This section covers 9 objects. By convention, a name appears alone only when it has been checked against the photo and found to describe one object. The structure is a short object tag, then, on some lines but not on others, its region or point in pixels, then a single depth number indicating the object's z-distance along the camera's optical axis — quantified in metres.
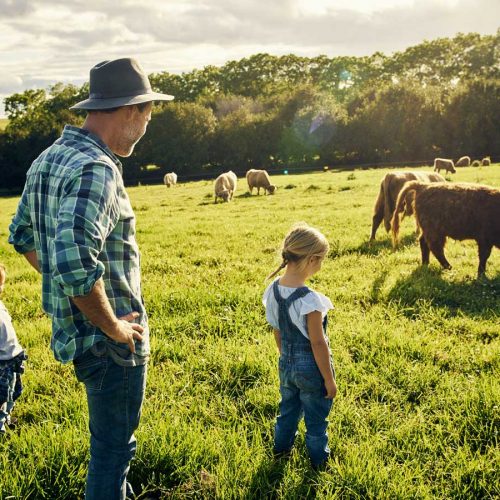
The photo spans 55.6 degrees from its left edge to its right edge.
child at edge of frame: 3.85
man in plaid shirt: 2.25
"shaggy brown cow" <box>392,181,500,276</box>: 8.07
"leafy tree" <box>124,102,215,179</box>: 58.66
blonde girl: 3.15
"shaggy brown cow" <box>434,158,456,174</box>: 36.08
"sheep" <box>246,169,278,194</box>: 27.36
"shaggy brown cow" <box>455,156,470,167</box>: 44.88
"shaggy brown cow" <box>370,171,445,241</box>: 11.49
